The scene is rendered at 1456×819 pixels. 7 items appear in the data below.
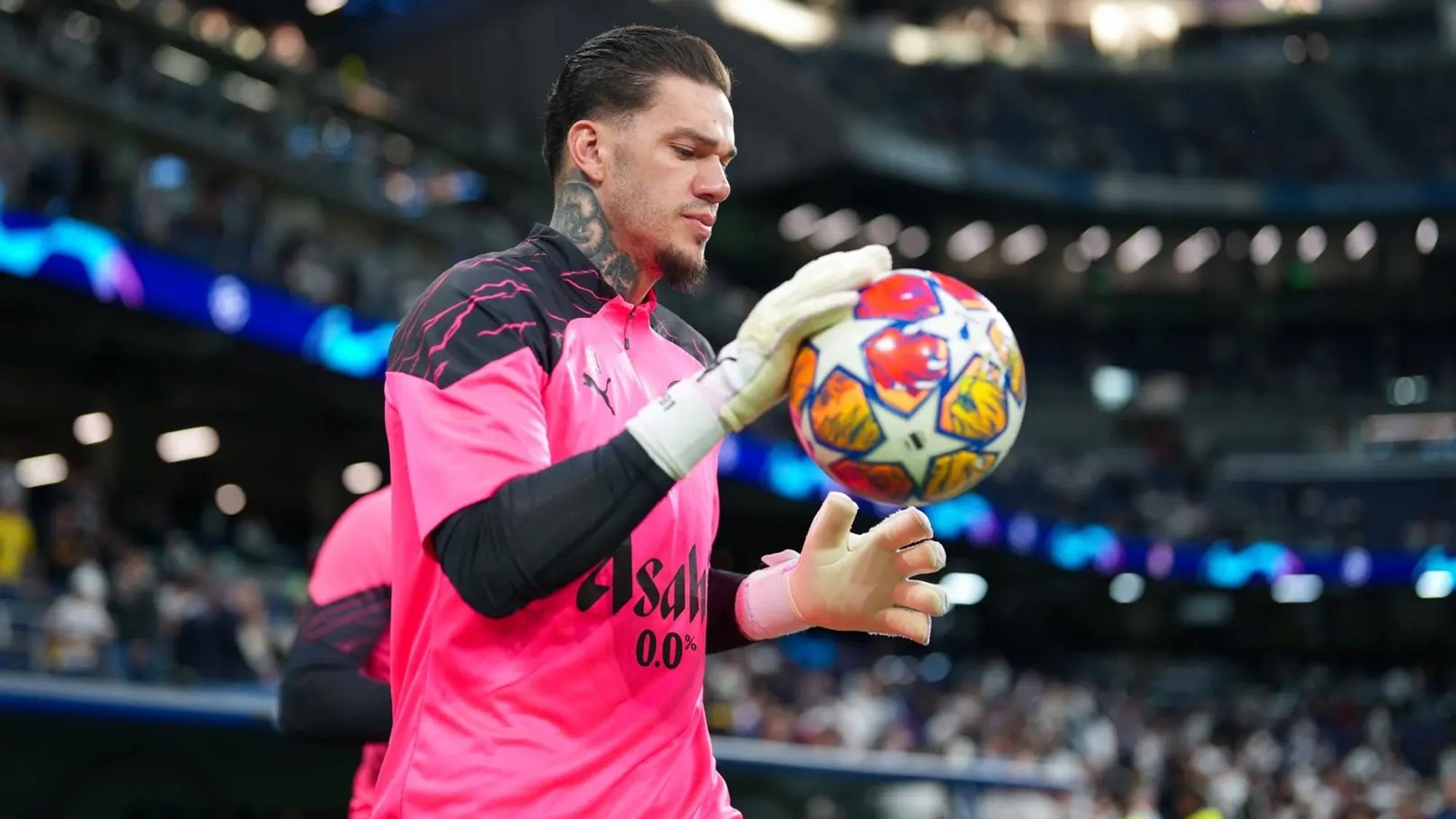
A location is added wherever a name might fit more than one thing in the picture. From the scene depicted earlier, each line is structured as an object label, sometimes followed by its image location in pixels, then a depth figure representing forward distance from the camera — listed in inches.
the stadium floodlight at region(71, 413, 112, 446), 746.8
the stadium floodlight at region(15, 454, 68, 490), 749.3
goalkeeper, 84.9
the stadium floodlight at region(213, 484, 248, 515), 840.2
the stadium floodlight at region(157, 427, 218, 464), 800.9
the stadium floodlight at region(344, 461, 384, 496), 864.9
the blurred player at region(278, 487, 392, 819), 144.3
